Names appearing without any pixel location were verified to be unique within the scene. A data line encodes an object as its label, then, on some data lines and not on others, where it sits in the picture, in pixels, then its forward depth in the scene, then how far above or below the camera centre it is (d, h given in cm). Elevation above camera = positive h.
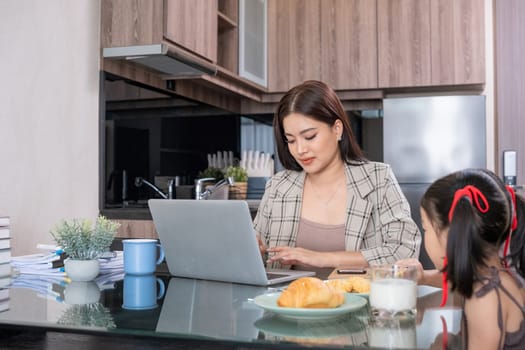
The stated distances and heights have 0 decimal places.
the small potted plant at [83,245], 146 -16
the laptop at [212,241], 134 -14
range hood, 268 +60
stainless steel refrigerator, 383 +30
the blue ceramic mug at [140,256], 144 -18
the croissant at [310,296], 98 -19
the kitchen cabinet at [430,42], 396 +96
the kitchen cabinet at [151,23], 272 +76
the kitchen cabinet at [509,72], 397 +76
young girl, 98 -12
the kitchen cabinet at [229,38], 371 +92
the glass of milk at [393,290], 99 -18
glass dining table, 88 -24
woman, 196 -4
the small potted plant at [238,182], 359 +1
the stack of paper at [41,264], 159 -23
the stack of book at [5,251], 150 -18
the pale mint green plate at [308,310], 96 -21
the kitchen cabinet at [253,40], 377 +96
